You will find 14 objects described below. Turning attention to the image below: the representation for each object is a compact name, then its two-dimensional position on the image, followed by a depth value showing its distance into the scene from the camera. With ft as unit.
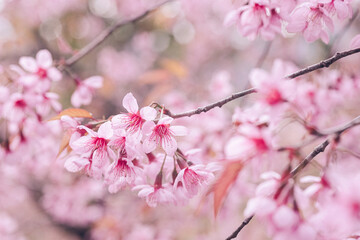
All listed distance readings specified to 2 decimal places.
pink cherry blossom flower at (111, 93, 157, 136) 2.55
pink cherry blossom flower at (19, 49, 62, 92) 2.83
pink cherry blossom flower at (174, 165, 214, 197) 2.57
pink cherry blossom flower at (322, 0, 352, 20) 2.56
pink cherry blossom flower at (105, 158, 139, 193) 2.58
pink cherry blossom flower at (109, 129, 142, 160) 2.53
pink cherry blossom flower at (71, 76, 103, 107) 2.92
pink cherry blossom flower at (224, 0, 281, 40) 2.66
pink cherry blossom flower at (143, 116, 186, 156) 2.55
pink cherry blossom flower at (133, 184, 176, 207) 2.59
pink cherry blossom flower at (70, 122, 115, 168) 2.56
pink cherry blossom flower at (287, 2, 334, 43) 2.61
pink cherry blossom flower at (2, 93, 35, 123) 2.80
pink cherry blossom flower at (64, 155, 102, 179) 2.58
